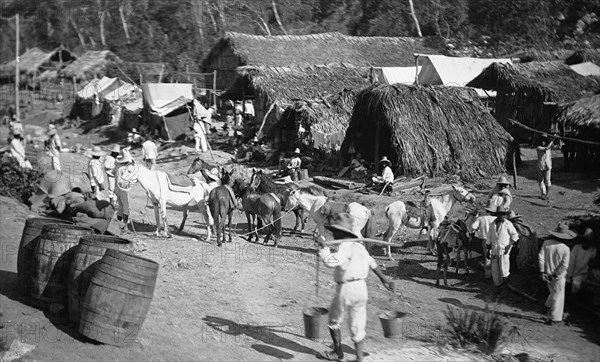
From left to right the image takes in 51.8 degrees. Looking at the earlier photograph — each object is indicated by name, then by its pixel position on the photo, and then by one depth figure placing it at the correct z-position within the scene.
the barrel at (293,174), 20.25
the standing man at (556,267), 9.70
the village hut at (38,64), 49.77
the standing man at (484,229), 11.34
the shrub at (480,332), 8.24
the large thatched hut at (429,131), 19.62
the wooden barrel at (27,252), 8.82
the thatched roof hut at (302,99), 22.80
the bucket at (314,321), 7.83
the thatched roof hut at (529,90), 24.20
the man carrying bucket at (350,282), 7.08
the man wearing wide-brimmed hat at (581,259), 9.99
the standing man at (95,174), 15.20
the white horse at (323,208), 12.00
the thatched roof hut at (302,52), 31.38
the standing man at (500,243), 10.71
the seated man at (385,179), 18.05
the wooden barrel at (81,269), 7.90
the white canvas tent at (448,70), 28.16
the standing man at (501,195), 13.04
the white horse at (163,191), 13.03
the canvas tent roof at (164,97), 28.76
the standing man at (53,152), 18.12
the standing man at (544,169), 16.77
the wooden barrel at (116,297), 7.38
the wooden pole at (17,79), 34.10
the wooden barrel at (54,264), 8.43
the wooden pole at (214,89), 31.02
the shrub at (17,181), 14.55
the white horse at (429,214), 12.87
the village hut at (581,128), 19.45
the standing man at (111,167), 15.85
